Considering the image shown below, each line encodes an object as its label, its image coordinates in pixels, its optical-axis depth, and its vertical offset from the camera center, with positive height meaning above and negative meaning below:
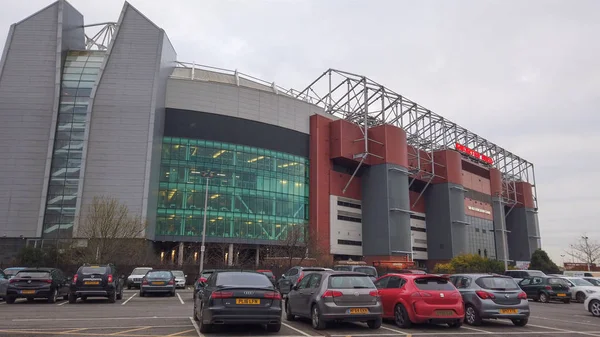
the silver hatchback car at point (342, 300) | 10.94 -1.02
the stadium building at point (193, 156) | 48.72 +12.51
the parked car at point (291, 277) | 20.28 -0.93
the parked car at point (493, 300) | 12.44 -1.11
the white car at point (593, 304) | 16.52 -1.58
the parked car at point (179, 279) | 31.08 -1.57
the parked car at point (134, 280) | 31.28 -1.67
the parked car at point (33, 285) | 18.44 -1.23
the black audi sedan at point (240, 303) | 9.87 -1.02
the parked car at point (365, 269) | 25.94 -0.65
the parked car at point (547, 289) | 24.03 -1.55
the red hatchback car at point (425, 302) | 11.46 -1.09
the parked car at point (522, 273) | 29.67 -0.90
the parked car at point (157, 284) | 22.91 -1.41
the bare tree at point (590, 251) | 90.81 +1.79
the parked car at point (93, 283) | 18.56 -1.16
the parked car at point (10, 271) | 24.19 -0.92
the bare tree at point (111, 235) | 37.97 +1.77
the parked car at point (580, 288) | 24.12 -1.49
